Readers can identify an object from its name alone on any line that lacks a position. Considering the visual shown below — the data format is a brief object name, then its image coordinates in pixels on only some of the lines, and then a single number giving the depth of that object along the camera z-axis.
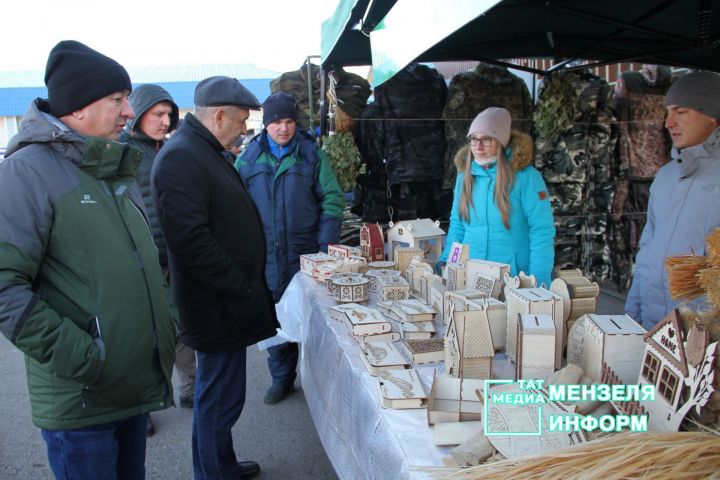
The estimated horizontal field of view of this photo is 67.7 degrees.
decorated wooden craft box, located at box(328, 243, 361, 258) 3.01
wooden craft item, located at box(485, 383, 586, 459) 1.02
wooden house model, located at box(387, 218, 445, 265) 2.94
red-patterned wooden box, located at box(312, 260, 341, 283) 2.79
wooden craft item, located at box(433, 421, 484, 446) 1.20
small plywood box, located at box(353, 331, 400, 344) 1.90
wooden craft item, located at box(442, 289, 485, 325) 1.78
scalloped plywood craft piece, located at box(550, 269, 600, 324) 1.62
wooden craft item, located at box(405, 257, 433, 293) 2.47
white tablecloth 1.24
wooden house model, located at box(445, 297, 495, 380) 1.46
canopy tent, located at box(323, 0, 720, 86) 3.04
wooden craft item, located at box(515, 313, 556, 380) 1.39
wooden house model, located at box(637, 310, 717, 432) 0.90
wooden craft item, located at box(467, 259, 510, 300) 1.94
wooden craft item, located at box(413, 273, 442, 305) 2.29
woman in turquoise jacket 2.70
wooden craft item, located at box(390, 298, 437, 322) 1.96
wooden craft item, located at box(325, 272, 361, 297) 2.53
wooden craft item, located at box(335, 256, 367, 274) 2.78
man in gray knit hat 2.08
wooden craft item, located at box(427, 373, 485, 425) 1.28
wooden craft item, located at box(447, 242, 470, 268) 2.33
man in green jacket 1.36
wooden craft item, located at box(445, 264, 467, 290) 2.14
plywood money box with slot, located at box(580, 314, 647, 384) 1.25
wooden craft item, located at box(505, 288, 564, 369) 1.50
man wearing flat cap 2.04
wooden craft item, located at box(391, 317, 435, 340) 1.86
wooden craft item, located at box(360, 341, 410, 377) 1.60
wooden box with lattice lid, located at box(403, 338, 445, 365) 1.70
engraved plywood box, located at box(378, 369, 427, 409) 1.38
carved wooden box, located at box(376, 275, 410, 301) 2.38
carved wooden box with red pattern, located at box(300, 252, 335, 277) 2.95
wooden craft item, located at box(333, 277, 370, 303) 2.42
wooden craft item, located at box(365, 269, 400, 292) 2.53
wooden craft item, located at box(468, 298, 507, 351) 1.69
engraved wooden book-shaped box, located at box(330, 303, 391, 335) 1.91
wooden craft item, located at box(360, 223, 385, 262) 3.01
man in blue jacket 3.35
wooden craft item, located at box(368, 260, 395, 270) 2.77
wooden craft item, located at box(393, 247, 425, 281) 2.77
